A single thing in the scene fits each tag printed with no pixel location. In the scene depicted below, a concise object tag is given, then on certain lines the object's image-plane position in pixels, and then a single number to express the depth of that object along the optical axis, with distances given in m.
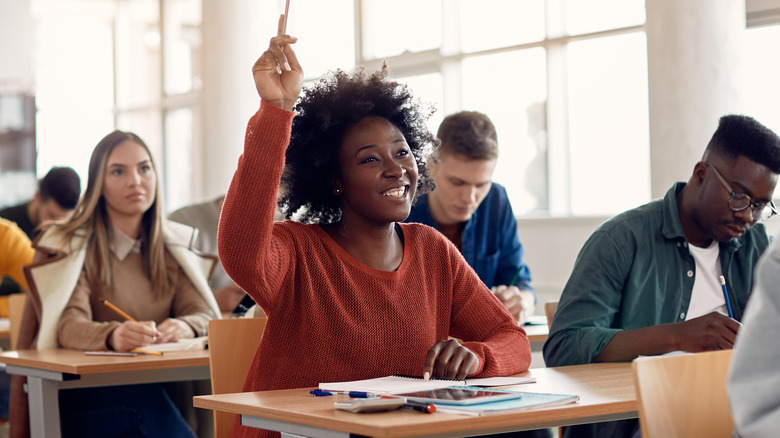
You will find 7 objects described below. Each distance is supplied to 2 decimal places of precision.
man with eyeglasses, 2.38
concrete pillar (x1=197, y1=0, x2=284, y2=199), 8.18
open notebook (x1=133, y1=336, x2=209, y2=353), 2.95
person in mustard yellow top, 4.62
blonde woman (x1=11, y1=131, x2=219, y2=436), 3.14
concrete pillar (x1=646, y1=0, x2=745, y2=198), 4.95
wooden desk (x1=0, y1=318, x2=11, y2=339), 3.75
